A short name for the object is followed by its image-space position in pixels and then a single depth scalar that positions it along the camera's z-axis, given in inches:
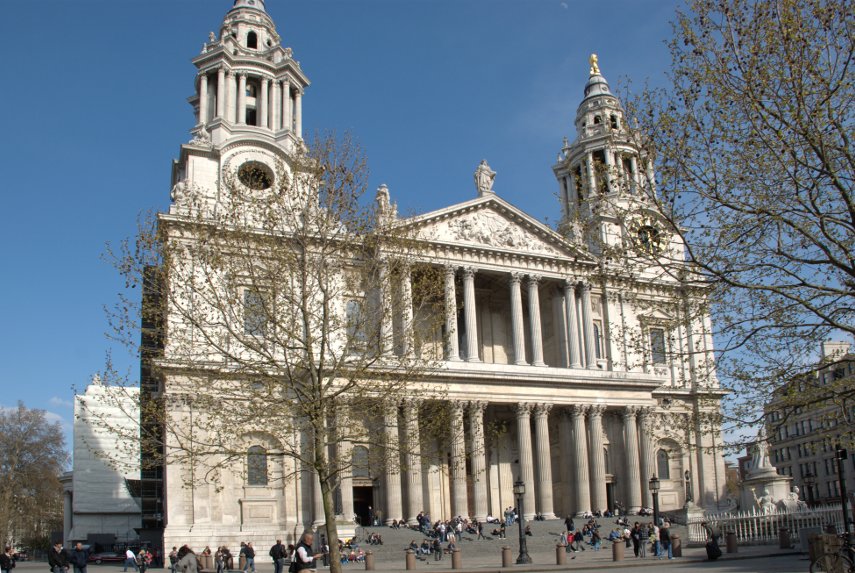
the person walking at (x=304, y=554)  729.6
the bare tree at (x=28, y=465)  2869.1
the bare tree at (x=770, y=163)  703.7
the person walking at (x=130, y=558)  1482.3
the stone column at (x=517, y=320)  2004.2
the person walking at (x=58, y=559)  1093.0
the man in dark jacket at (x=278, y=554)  1097.1
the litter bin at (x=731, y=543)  1368.1
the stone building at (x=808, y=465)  3353.8
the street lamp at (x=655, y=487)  1587.1
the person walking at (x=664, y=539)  1381.6
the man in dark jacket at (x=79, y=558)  1021.8
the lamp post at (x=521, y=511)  1330.0
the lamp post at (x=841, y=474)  978.7
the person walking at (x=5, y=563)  1282.0
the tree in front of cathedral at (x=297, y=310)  975.6
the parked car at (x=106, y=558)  2221.1
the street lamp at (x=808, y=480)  1643.7
